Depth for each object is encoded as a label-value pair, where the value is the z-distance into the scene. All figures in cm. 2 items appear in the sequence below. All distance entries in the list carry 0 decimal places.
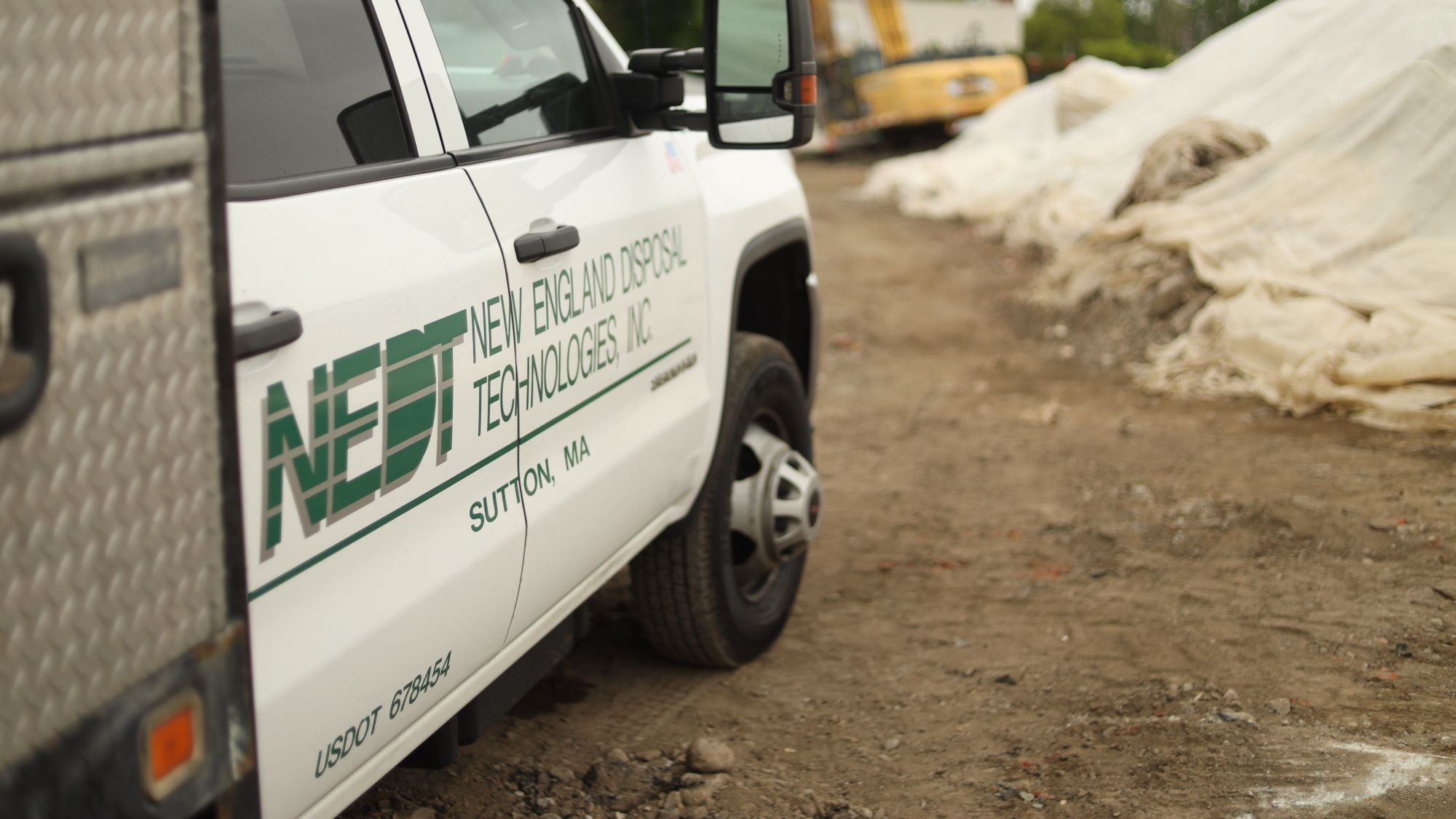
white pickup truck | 173
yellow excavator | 2009
